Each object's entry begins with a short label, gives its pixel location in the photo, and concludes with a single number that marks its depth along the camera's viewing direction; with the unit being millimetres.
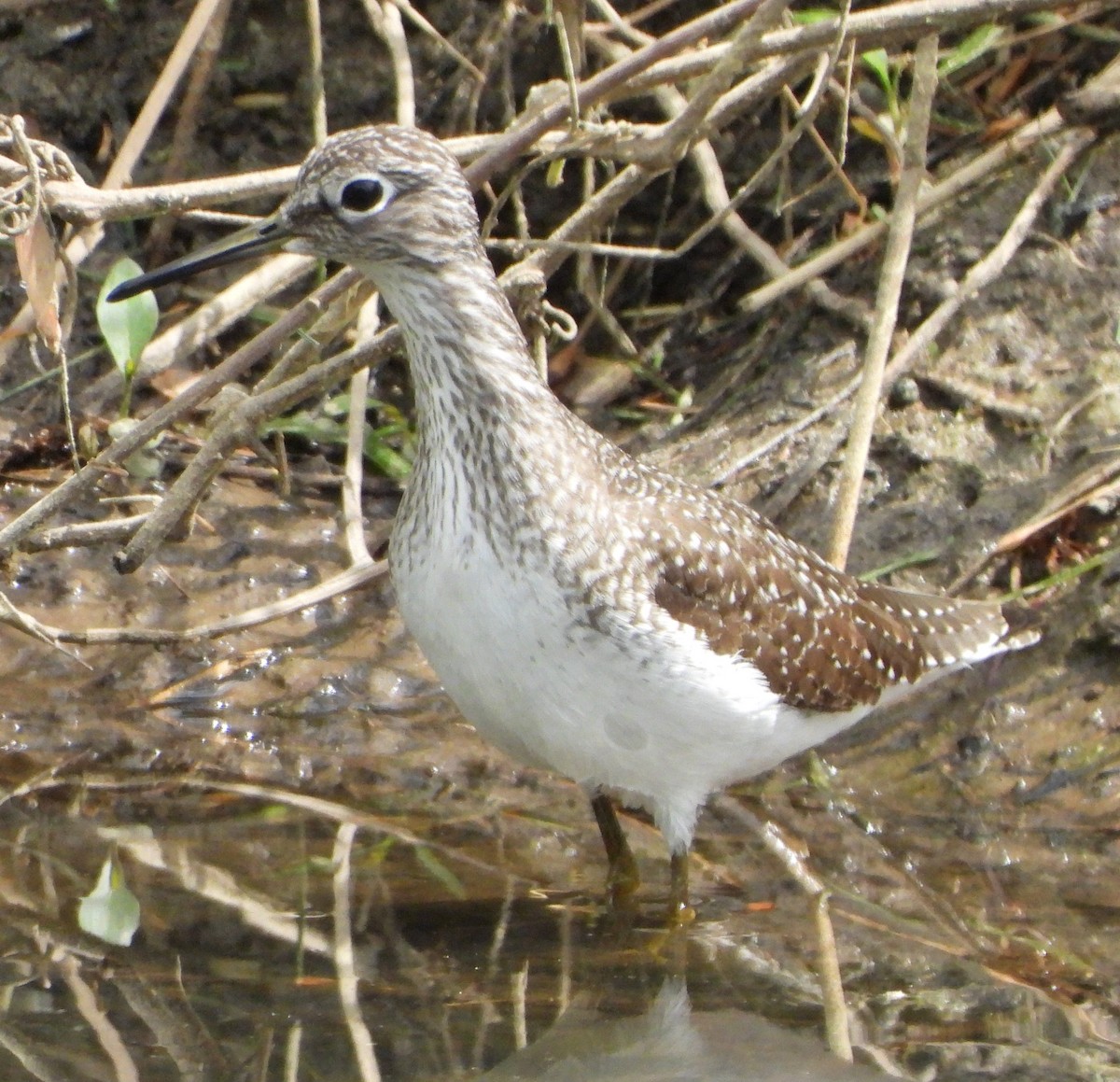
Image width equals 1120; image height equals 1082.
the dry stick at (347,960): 8687
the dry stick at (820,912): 9203
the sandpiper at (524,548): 9852
